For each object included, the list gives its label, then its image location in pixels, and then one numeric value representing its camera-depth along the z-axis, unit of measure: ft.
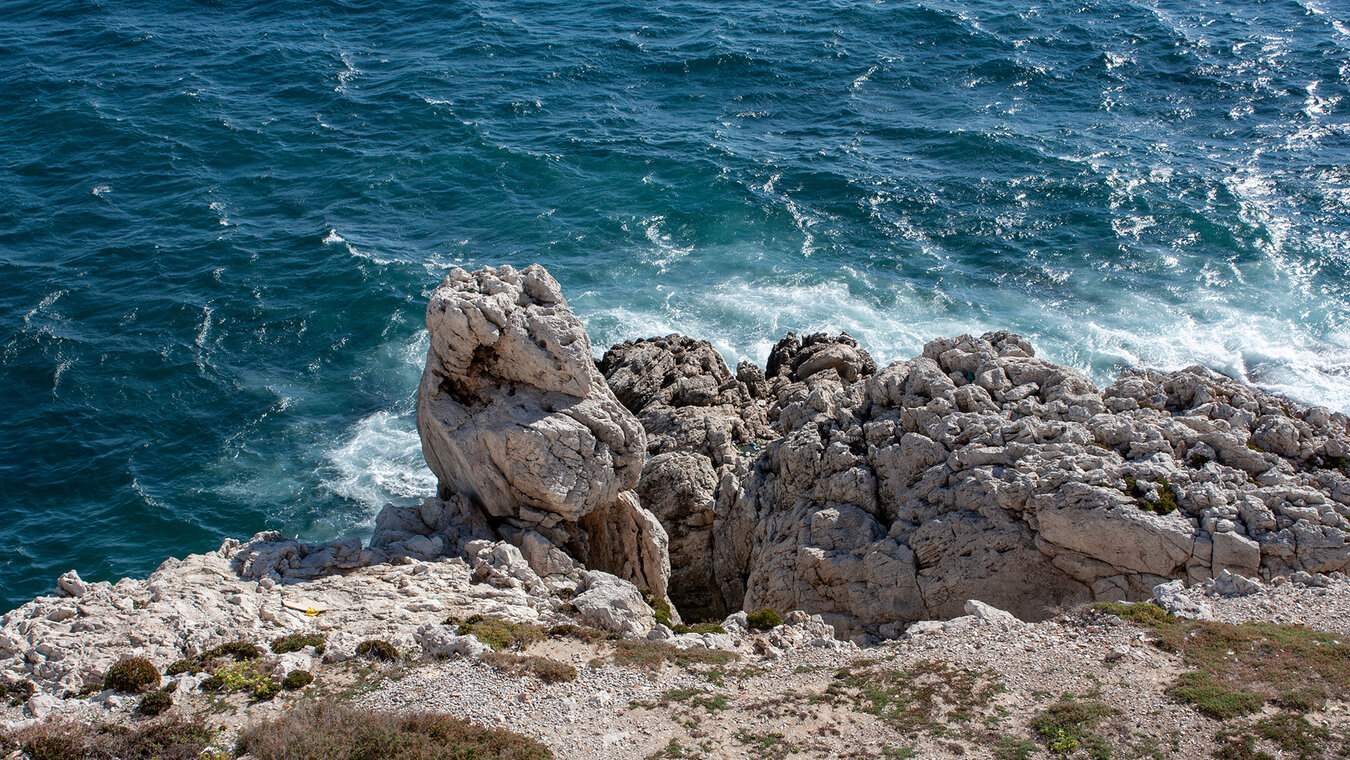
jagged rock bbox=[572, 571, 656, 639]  109.91
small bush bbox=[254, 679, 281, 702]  91.50
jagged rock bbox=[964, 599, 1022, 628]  106.22
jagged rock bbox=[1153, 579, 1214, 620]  102.94
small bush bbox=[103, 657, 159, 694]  90.63
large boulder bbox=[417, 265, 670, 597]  123.54
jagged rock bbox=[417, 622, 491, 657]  99.91
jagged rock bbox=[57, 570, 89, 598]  101.35
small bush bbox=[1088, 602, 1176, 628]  101.50
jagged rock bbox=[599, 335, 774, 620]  149.07
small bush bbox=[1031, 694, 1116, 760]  85.15
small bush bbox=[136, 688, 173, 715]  88.58
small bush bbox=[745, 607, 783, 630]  113.70
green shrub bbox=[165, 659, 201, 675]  93.35
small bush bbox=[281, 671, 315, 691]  93.25
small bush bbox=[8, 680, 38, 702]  88.58
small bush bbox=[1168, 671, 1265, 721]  86.74
